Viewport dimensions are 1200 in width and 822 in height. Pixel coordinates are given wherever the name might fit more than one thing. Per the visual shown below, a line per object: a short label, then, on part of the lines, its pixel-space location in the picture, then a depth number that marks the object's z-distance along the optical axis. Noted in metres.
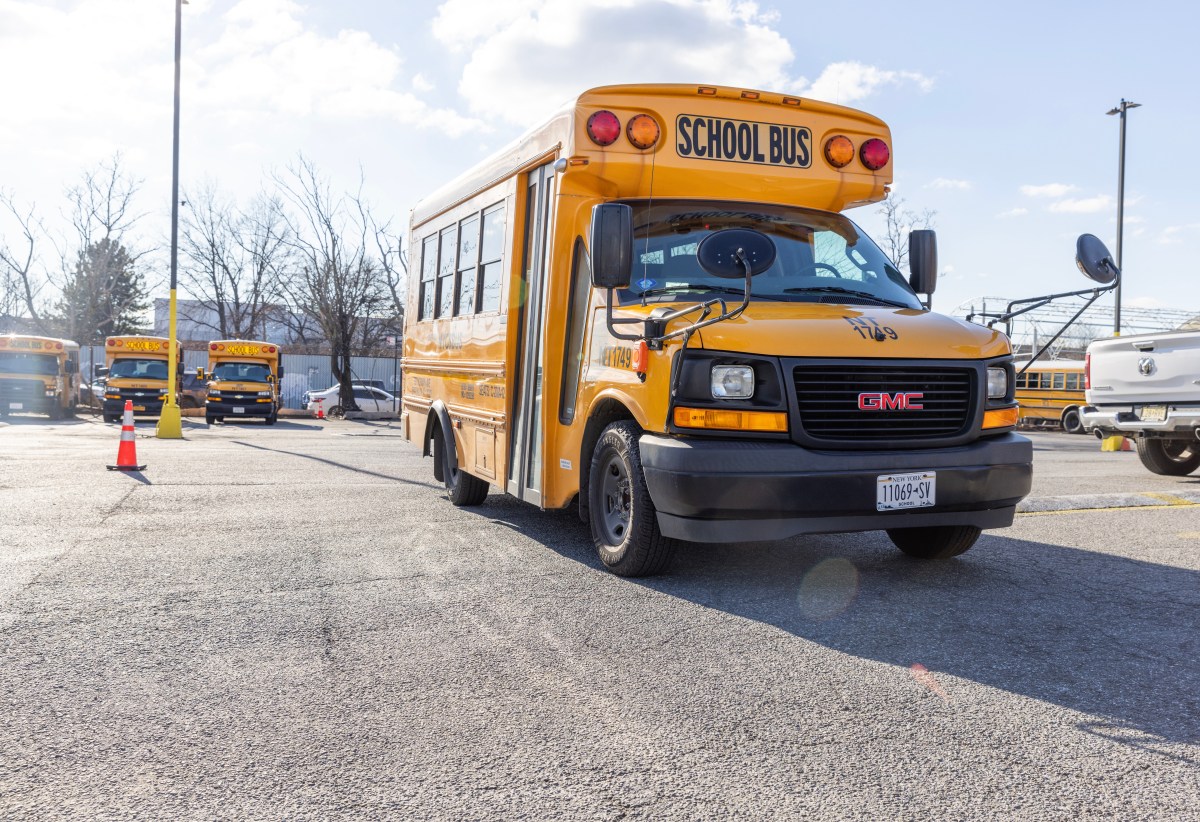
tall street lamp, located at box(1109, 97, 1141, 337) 29.72
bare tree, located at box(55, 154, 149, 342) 49.16
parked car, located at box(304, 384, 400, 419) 36.22
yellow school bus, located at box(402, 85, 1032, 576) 4.94
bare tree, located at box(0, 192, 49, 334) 50.66
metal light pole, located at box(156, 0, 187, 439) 19.00
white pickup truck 10.62
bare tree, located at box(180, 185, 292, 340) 51.19
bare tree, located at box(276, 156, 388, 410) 36.19
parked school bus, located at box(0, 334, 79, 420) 29.44
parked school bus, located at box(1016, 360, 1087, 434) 33.22
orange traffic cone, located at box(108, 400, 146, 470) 11.72
